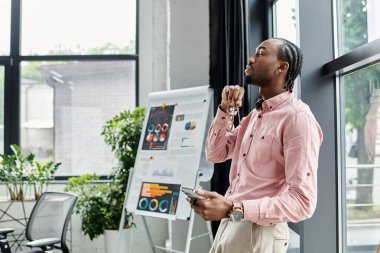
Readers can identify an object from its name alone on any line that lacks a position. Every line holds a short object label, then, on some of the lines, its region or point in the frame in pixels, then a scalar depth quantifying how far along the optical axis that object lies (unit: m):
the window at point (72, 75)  4.77
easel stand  2.94
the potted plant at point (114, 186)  3.96
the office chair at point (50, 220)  3.07
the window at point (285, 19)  2.61
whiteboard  3.09
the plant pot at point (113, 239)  4.00
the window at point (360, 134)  1.81
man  1.40
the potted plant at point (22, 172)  4.17
